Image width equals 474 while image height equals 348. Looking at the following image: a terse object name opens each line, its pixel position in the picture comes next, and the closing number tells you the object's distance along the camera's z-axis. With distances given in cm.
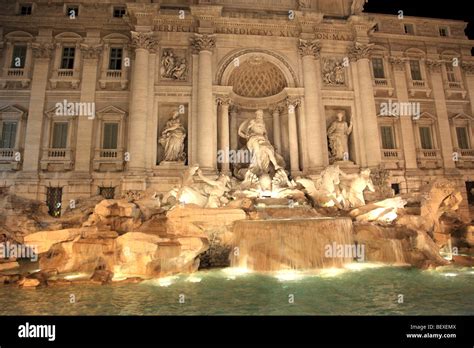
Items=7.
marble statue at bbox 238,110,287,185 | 1645
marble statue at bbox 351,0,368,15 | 1928
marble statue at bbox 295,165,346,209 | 1342
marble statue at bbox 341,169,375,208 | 1349
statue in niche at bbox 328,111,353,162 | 1831
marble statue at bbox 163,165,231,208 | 1266
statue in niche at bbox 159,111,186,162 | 1698
